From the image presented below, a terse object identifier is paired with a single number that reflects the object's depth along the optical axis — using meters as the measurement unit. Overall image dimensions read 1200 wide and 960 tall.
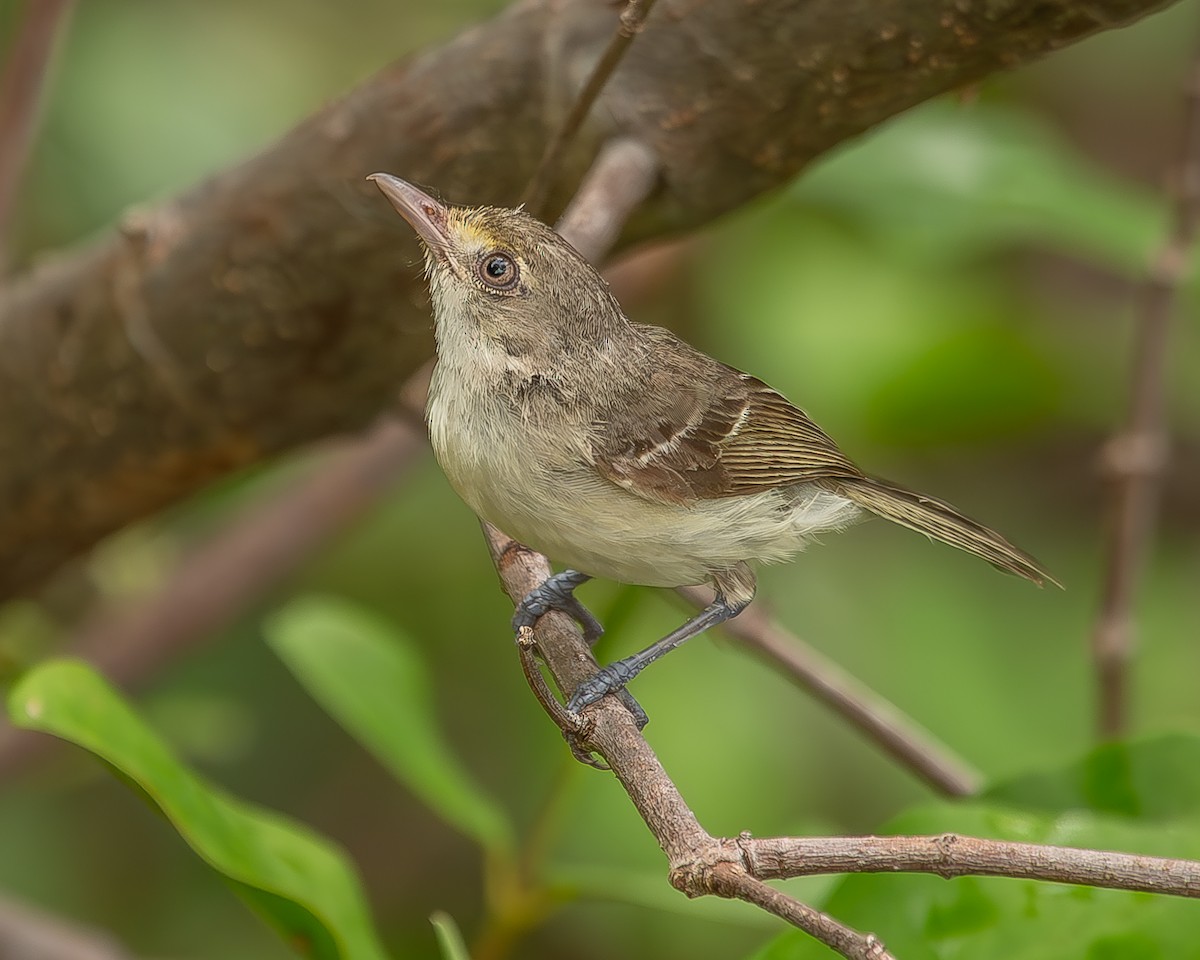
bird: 4.81
